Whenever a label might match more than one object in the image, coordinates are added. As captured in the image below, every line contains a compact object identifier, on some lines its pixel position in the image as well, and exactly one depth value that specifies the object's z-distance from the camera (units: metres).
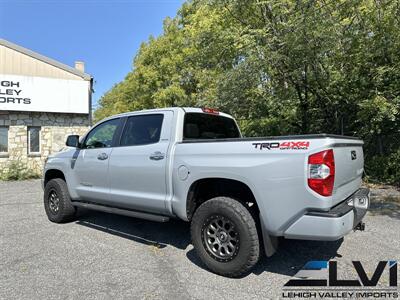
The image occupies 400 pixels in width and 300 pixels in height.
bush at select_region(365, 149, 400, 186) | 9.84
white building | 13.77
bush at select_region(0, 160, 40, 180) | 13.48
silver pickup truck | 3.26
